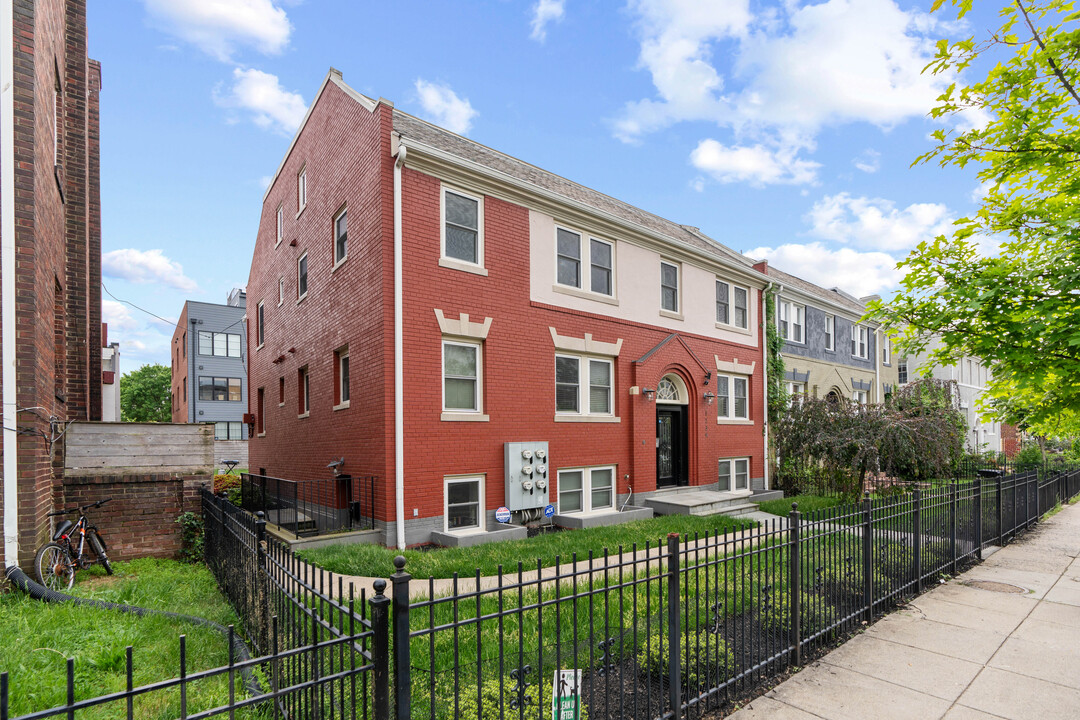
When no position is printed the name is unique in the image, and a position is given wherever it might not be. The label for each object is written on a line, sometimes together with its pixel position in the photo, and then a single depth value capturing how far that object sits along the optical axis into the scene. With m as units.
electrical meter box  12.38
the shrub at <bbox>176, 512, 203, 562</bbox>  9.91
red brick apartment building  11.51
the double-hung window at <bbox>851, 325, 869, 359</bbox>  26.59
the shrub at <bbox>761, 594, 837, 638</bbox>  5.75
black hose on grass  6.01
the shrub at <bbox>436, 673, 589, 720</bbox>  4.30
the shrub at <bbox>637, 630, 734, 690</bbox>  4.77
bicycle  7.29
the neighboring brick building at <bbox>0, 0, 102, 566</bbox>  7.06
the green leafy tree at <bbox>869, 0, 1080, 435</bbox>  7.36
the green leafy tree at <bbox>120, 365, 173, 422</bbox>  56.28
